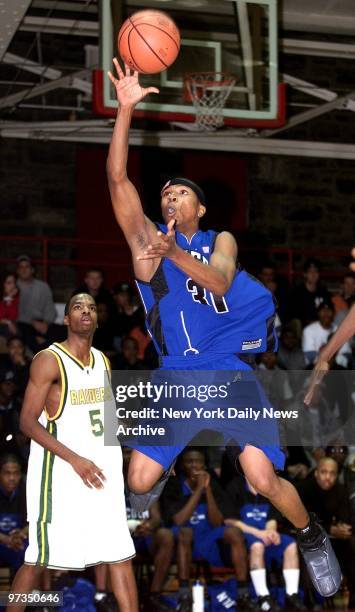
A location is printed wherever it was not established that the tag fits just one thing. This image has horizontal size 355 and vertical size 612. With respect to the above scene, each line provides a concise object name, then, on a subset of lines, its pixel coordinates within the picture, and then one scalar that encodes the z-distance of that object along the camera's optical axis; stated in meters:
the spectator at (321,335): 12.27
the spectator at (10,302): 12.45
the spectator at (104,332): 12.30
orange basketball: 6.16
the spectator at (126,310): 12.56
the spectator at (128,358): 11.43
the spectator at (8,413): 9.82
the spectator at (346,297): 13.65
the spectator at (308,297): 13.00
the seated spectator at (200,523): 8.90
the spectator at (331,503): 9.45
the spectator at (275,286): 13.21
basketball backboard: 11.51
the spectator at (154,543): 8.84
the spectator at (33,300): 12.53
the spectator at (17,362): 10.85
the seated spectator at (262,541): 8.82
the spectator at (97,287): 12.69
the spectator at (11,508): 8.88
